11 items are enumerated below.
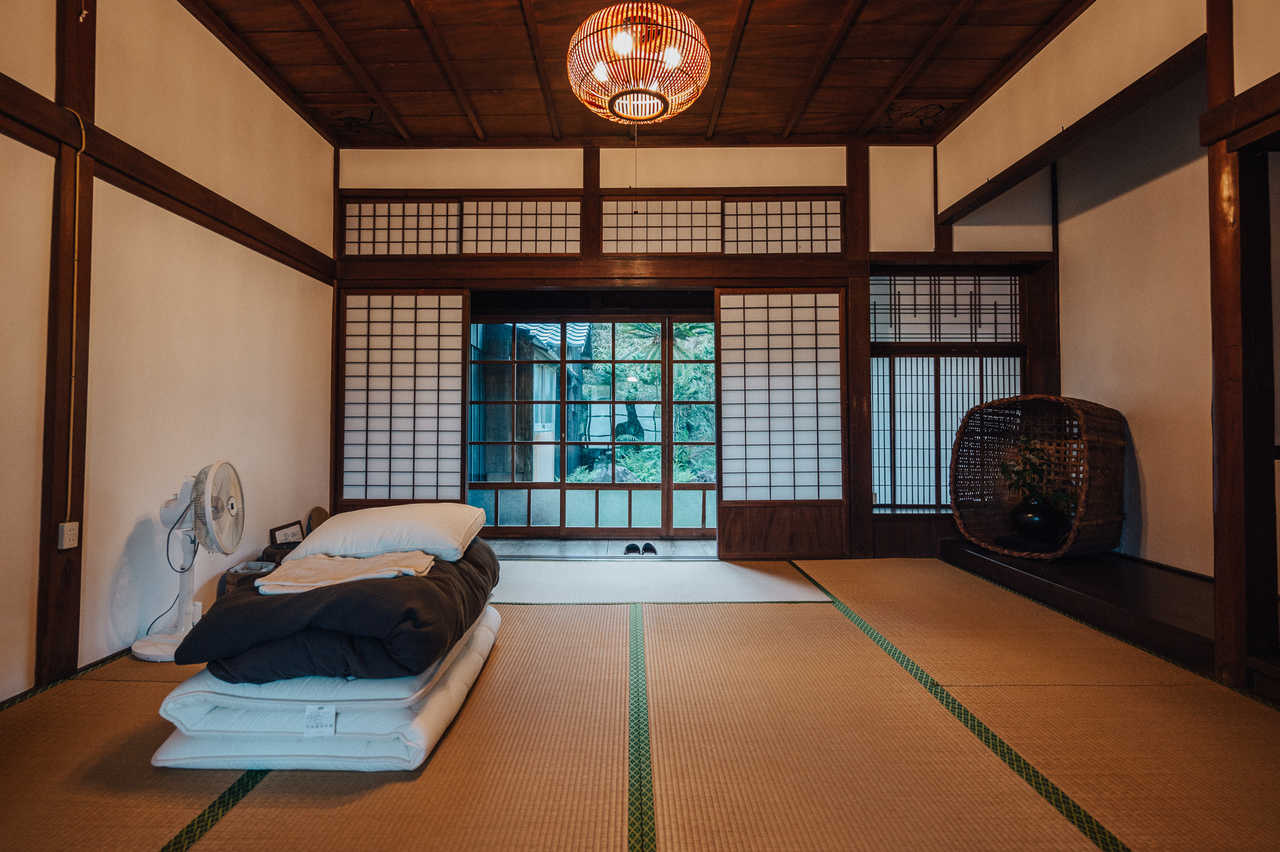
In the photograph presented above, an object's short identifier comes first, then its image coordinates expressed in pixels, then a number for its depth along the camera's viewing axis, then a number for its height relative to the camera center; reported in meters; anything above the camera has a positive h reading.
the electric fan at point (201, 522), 2.52 -0.39
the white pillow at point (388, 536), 2.34 -0.40
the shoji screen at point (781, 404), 4.49 +0.29
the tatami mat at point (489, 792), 1.42 -0.98
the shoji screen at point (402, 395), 4.55 +0.35
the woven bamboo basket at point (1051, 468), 3.46 -0.17
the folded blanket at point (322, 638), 1.67 -0.59
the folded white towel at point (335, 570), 1.95 -0.48
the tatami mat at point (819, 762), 1.44 -0.97
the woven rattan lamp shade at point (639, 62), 2.42 +1.65
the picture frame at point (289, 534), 3.68 -0.63
